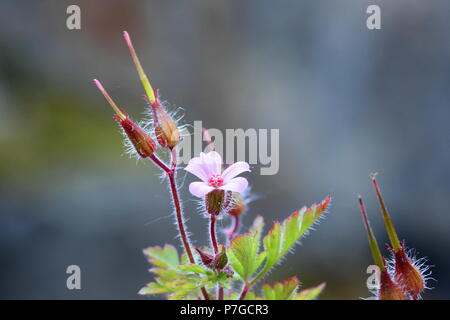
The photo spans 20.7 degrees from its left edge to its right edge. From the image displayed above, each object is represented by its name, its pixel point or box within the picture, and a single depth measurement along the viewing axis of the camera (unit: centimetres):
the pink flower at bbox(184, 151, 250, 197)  25
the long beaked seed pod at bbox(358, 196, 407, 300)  24
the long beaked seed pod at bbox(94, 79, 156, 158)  26
